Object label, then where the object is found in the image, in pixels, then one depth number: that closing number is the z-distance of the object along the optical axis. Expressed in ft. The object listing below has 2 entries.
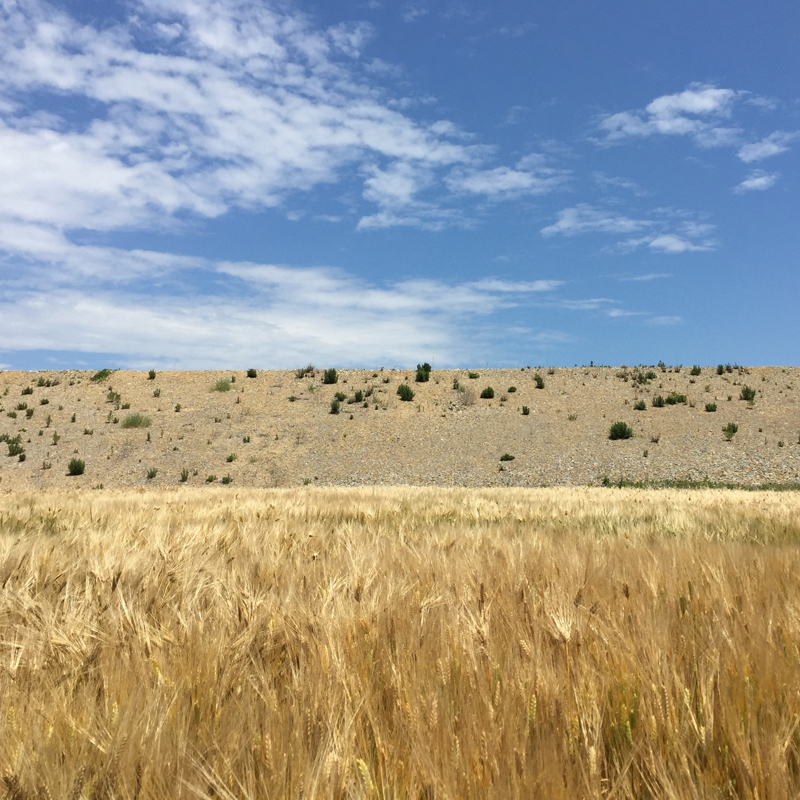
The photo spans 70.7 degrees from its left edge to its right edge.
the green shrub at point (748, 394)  99.09
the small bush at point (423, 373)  116.78
